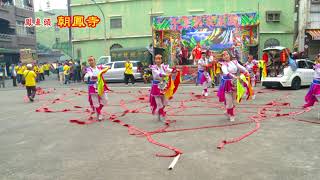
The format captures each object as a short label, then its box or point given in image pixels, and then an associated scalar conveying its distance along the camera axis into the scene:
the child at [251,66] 16.30
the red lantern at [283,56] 20.64
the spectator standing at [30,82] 16.22
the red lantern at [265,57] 21.57
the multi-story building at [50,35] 67.38
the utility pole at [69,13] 35.19
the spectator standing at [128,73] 24.66
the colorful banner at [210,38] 24.14
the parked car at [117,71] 26.84
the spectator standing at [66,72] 29.36
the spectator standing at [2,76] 27.75
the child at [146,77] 25.61
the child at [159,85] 9.89
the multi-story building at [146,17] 34.75
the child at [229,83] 9.81
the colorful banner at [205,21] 23.64
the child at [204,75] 15.95
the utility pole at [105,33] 37.53
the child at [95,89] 10.47
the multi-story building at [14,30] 43.50
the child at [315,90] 9.98
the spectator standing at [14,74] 28.56
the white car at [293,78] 17.97
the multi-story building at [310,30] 28.89
